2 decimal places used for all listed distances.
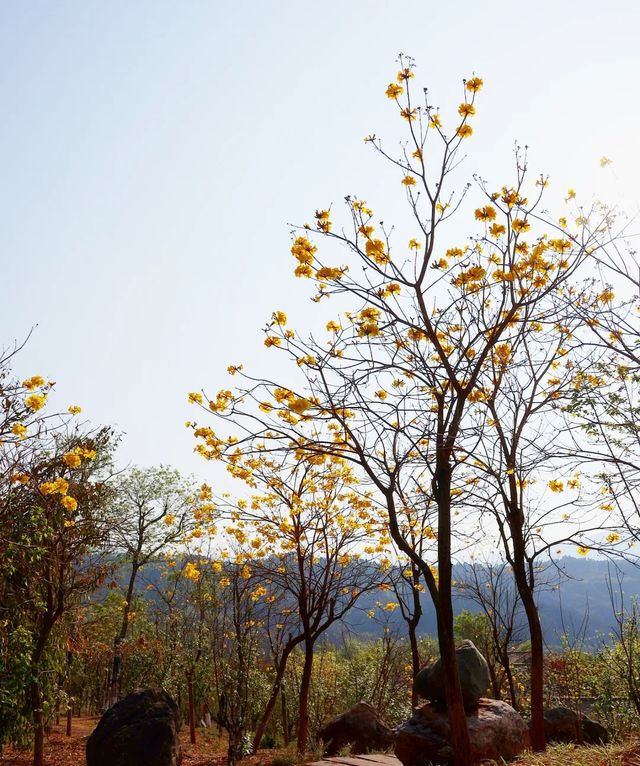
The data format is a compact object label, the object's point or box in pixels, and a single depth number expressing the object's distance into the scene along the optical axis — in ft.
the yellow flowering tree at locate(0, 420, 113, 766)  31.83
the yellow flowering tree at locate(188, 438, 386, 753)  35.32
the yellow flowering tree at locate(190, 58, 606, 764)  18.86
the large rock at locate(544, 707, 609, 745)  40.16
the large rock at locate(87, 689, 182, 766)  34.37
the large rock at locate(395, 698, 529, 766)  26.32
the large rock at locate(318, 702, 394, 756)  41.68
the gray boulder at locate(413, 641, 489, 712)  28.07
